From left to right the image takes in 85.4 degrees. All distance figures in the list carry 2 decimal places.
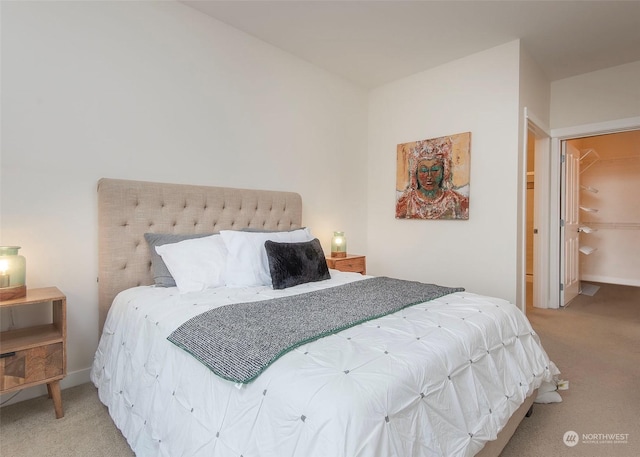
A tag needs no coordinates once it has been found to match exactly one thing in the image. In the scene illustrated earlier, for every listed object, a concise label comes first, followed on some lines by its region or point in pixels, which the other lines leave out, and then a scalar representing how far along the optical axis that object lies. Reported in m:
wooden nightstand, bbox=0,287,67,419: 1.72
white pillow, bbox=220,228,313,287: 2.33
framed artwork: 3.51
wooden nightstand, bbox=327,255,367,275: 3.51
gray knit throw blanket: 1.19
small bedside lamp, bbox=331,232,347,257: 3.70
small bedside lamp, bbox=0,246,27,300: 1.79
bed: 0.98
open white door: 4.17
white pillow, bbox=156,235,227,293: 2.20
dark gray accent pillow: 2.29
